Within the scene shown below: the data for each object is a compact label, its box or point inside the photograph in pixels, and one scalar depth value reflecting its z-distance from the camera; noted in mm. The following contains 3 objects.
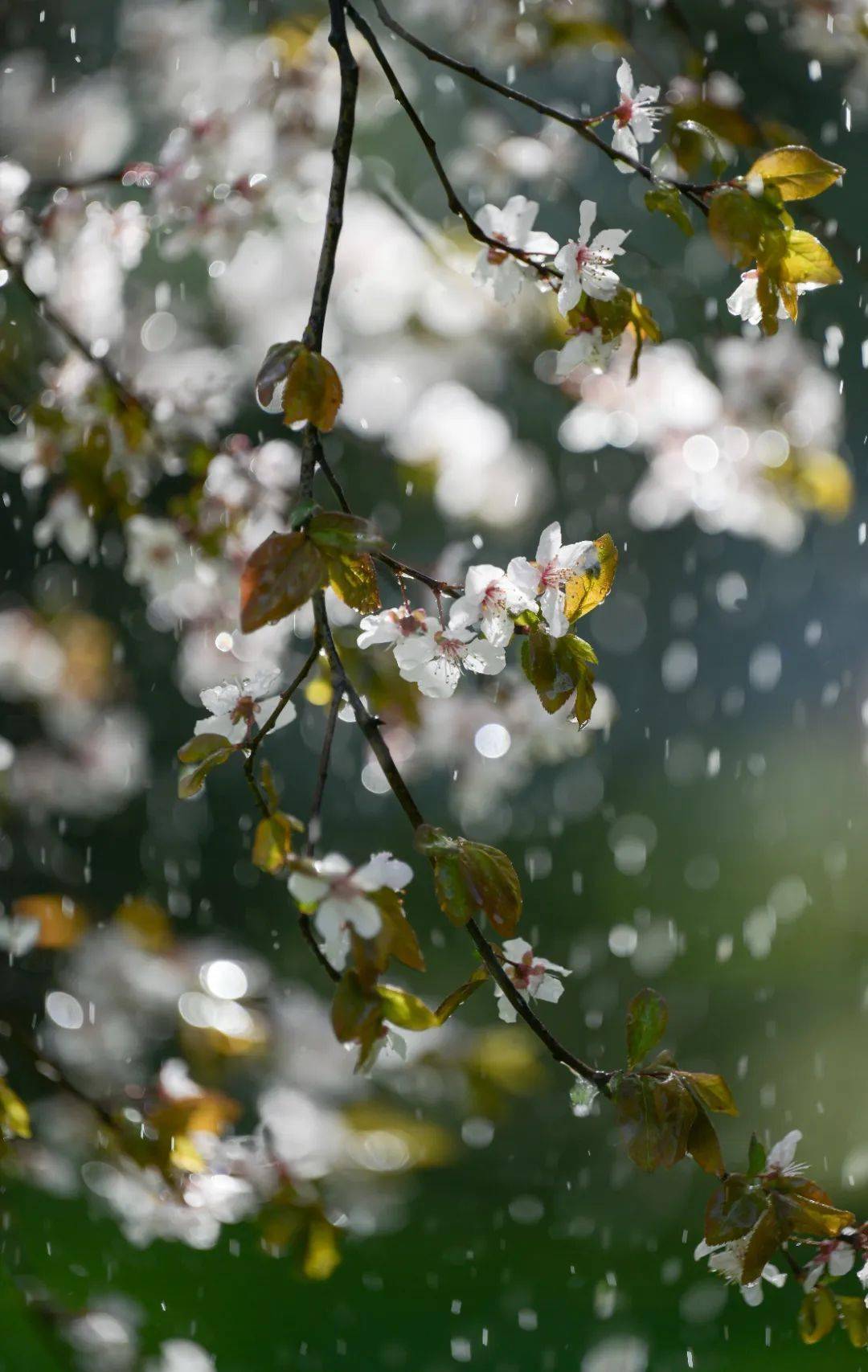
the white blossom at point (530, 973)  1431
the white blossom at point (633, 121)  1451
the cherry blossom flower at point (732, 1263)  1420
